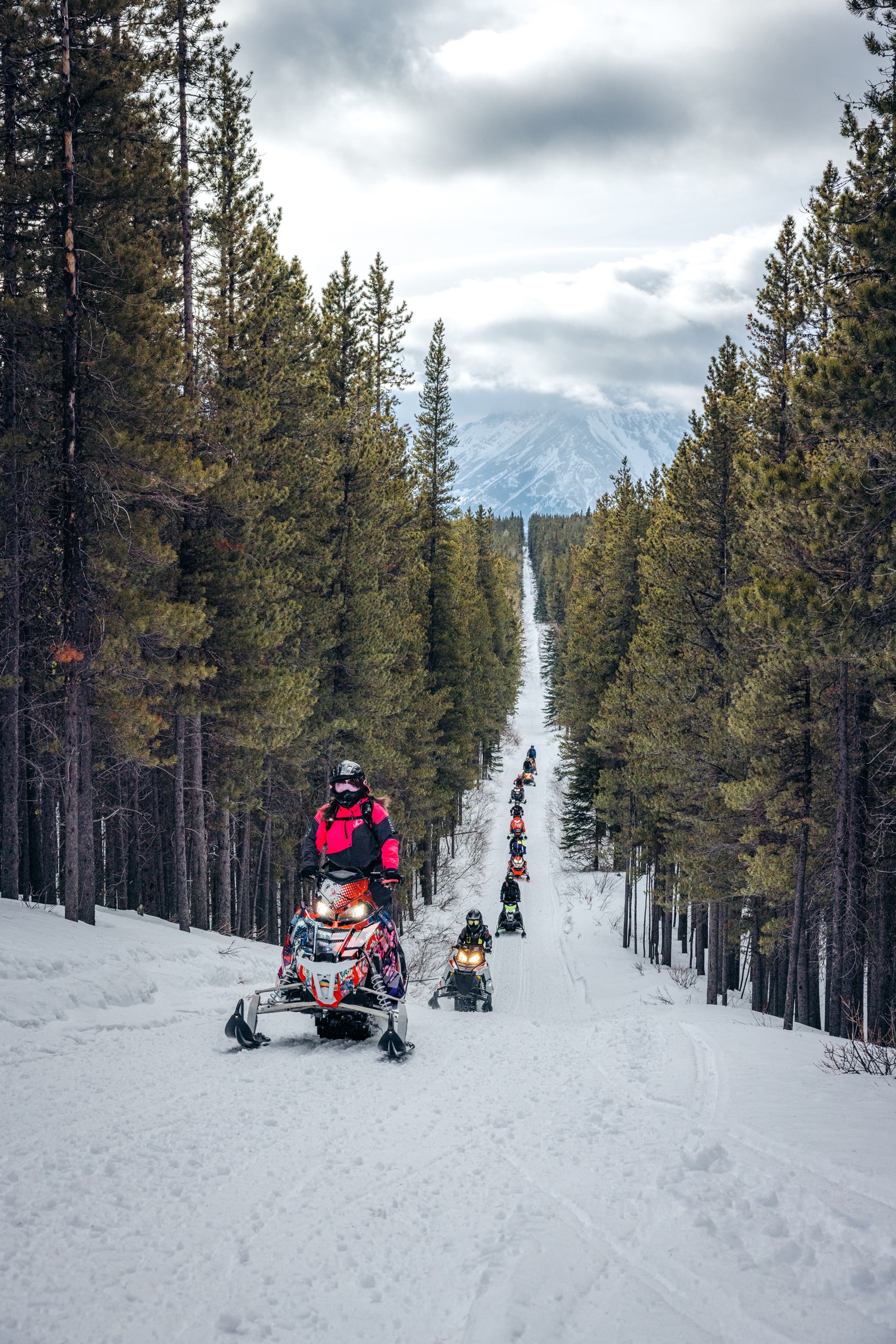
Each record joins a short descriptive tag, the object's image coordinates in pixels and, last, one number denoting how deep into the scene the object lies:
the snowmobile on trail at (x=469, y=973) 15.71
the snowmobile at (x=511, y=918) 29.08
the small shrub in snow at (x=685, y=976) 23.00
